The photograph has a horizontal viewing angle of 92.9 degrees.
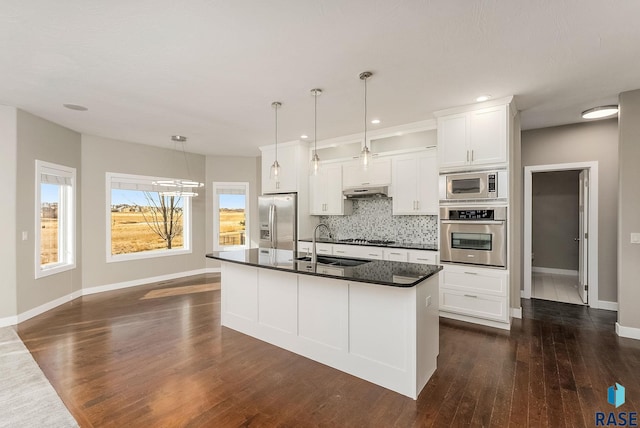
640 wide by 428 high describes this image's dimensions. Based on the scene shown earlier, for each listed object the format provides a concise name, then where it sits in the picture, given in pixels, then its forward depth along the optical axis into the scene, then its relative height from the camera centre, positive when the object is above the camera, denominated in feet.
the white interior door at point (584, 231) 15.03 -0.82
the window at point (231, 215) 23.36 -0.01
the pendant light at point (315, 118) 10.71 +4.56
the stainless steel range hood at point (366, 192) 15.92 +1.22
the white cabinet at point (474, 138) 12.07 +3.22
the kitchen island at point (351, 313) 7.77 -2.94
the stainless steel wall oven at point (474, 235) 12.14 -0.85
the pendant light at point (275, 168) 11.27 +1.74
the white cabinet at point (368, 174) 16.02 +2.25
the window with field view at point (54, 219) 14.38 -0.19
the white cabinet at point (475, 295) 12.03 -3.30
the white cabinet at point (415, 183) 14.60 +1.58
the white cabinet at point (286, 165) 18.74 +3.14
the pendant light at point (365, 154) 9.69 +1.94
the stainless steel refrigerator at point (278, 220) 18.47 -0.33
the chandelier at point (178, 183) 17.74 +1.97
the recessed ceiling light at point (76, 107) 12.69 +4.58
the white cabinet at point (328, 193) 17.76 +1.31
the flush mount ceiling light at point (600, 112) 12.86 +4.46
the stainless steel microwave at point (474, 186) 12.16 +1.22
